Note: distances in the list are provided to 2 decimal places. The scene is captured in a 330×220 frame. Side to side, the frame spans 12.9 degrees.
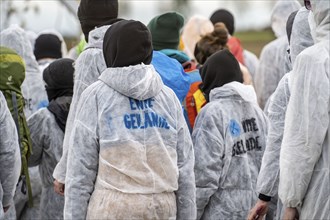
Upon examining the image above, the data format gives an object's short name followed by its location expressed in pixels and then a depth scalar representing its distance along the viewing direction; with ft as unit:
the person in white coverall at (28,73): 46.00
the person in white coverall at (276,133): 28.92
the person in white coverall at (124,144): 26.67
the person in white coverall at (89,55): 31.37
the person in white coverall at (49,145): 38.32
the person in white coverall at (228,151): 33.20
